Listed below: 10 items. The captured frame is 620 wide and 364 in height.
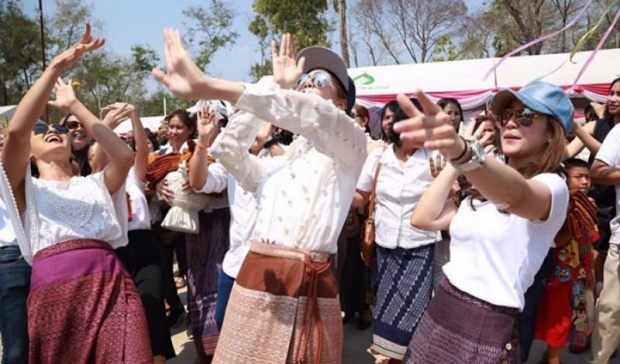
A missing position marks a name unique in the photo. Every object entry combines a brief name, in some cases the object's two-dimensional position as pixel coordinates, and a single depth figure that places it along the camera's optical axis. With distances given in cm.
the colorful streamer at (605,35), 158
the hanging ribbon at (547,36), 161
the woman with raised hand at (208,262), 360
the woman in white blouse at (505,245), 172
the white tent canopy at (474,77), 1247
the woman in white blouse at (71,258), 239
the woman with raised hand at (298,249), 180
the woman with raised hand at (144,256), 325
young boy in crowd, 302
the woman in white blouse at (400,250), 329
